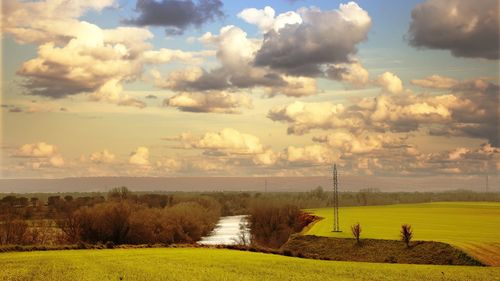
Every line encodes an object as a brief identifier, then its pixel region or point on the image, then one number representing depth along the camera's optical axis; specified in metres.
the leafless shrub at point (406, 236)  80.12
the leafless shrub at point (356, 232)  87.54
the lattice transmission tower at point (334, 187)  99.45
